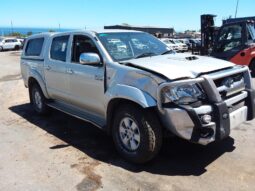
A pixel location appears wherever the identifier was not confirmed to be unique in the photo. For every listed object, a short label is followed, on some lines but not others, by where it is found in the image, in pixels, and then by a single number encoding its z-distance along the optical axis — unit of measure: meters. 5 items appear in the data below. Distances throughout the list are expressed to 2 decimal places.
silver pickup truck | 2.55
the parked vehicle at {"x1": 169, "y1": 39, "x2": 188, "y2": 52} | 20.62
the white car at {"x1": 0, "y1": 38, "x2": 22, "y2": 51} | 27.11
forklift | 7.33
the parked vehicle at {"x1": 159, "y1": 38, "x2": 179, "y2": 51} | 20.04
